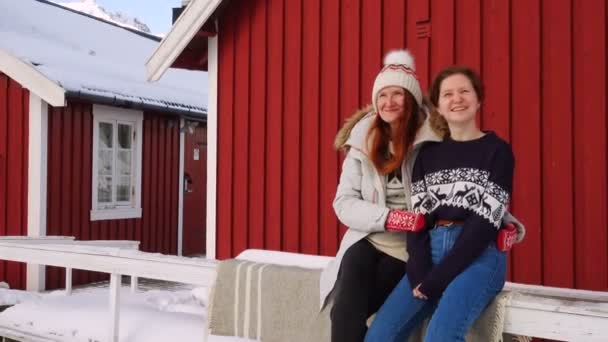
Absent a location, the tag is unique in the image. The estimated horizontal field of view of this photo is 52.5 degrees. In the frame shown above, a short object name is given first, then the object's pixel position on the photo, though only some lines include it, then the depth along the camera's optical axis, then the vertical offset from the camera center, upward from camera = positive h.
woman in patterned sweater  2.21 -0.19
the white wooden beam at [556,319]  2.22 -0.53
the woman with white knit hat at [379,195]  2.44 -0.08
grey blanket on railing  2.96 -0.65
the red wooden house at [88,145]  8.27 +0.43
